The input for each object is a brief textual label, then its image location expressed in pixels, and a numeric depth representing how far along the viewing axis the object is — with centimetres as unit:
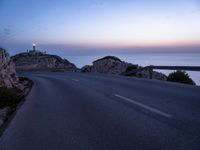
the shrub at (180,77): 1072
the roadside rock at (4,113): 458
